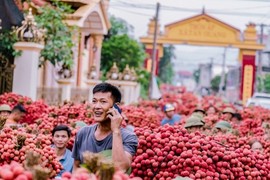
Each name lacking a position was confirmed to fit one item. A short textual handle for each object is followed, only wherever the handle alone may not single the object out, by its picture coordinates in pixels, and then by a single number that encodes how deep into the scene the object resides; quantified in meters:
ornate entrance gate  47.09
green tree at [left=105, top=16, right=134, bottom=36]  44.56
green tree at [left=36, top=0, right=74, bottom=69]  19.20
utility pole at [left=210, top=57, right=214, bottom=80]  124.97
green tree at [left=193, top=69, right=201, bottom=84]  143.23
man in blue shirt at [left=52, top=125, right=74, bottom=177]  6.91
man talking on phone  5.12
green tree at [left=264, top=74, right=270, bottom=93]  80.56
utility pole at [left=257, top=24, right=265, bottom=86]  56.53
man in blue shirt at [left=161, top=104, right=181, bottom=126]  13.41
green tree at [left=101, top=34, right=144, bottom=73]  38.66
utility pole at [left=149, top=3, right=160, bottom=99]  38.09
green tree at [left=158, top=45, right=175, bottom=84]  87.92
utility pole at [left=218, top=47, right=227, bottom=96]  79.25
